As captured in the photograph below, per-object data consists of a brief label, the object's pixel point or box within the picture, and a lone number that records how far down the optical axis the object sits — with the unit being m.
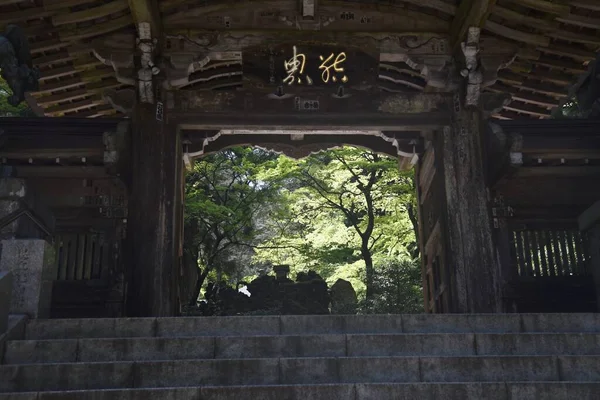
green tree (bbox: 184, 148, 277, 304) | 18.52
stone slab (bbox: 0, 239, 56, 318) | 7.71
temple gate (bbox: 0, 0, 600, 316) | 10.86
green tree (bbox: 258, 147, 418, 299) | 20.67
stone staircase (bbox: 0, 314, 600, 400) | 5.78
